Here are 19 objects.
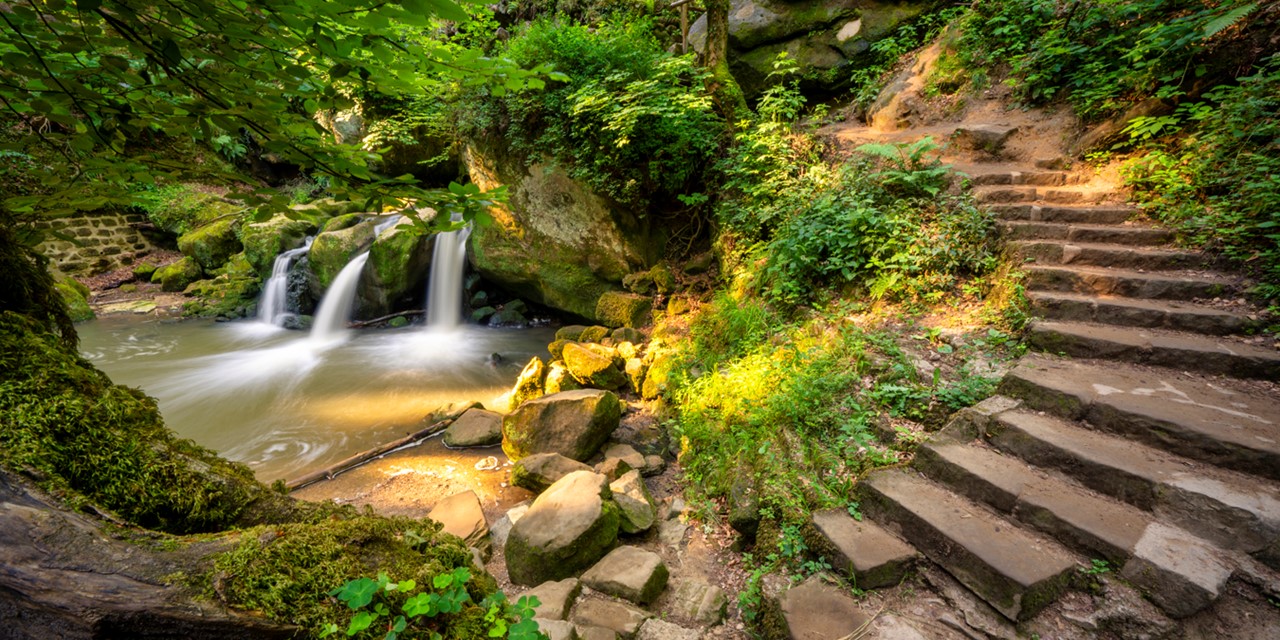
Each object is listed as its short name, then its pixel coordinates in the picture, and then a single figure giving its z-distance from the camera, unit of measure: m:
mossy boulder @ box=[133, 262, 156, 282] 13.34
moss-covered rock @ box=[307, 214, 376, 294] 10.77
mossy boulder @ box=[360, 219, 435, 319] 10.02
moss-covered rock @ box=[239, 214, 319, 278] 11.67
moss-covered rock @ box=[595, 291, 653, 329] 7.90
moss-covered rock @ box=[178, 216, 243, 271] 12.95
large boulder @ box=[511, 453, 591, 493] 4.32
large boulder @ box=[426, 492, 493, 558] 3.70
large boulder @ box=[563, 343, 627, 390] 6.32
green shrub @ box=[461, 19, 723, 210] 6.21
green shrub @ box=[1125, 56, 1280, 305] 3.37
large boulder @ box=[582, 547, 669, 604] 2.88
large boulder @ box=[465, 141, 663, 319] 7.96
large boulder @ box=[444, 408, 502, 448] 5.39
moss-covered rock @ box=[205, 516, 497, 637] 1.09
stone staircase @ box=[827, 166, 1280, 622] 2.06
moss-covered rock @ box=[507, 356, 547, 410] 6.21
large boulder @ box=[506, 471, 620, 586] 3.20
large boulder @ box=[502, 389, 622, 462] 4.87
